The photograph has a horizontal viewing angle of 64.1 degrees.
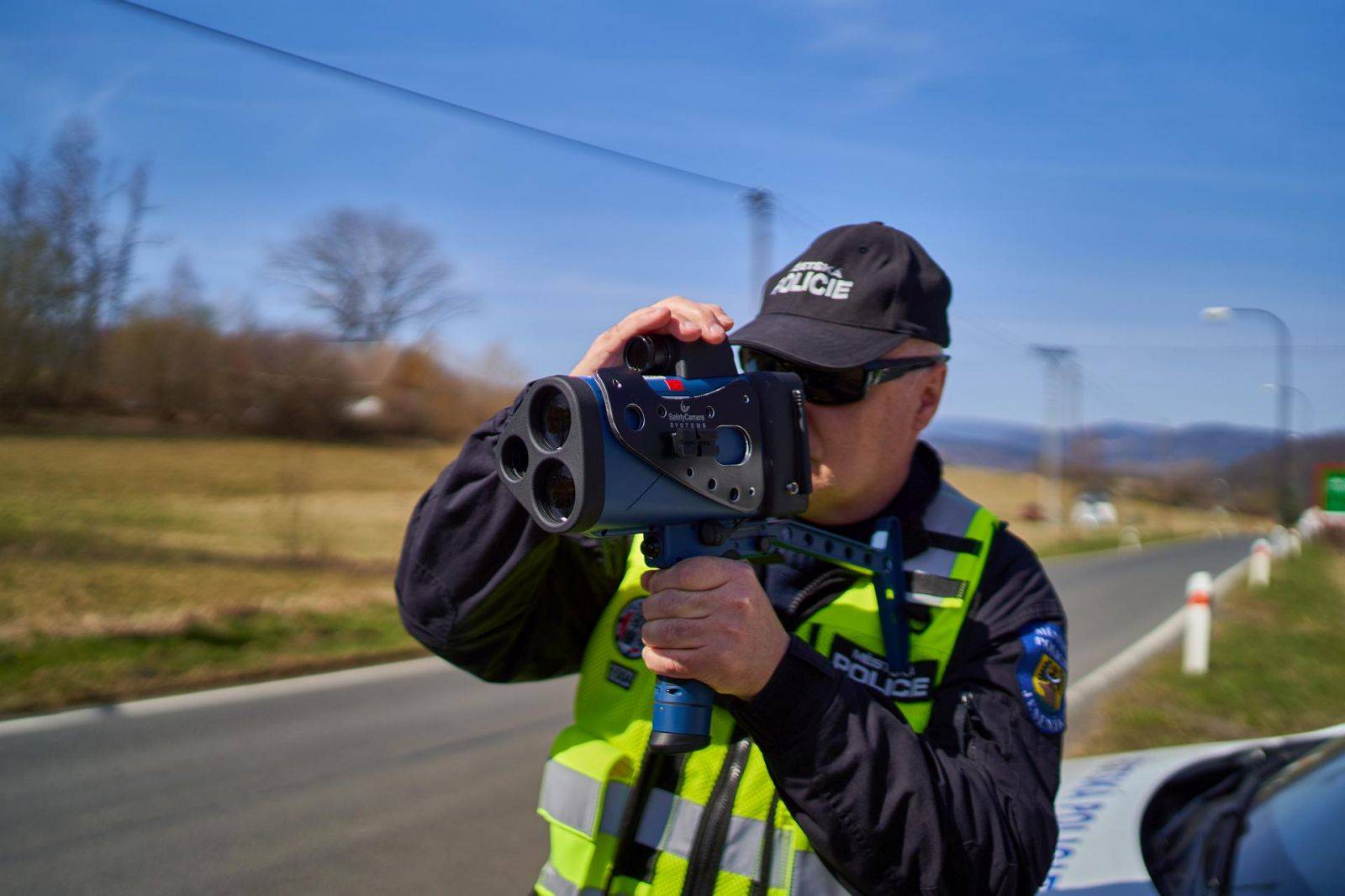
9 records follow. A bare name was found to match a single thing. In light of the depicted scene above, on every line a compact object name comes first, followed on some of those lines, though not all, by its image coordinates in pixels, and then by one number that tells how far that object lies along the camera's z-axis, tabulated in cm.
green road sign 1241
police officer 136
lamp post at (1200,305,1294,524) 2753
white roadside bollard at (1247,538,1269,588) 1817
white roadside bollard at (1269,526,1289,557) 2834
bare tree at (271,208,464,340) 1752
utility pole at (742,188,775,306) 1858
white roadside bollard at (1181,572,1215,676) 880
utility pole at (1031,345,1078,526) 4306
